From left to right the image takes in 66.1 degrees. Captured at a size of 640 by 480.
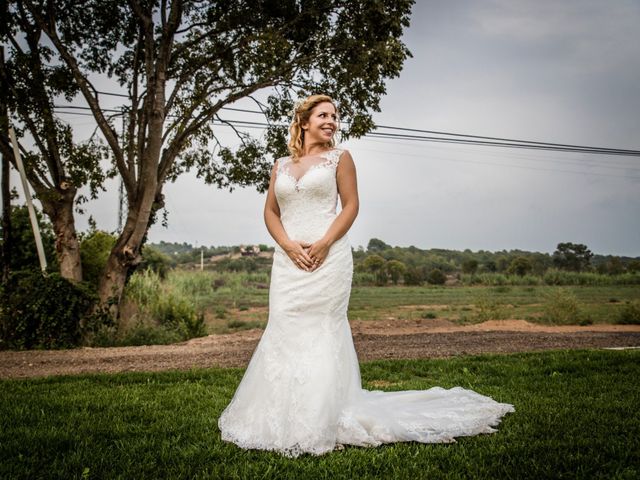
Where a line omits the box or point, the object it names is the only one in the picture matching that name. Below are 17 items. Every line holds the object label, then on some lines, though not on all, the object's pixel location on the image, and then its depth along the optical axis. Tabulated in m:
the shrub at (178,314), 13.34
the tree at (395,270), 31.94
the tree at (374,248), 34.84
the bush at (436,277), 32.97
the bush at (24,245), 13.33
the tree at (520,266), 30.59
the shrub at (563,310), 15.46
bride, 3.54
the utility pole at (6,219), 12.43
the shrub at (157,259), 25.46
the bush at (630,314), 15.53
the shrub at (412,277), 32.50
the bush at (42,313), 10.16
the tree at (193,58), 11.08
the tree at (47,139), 10.64
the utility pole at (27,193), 10.79
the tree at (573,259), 30.67
